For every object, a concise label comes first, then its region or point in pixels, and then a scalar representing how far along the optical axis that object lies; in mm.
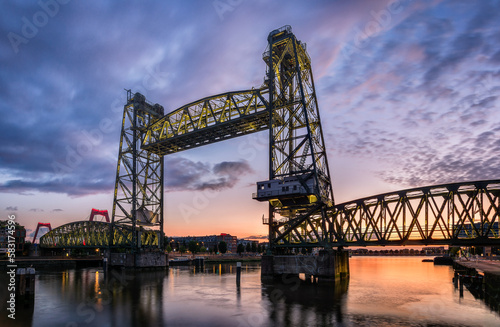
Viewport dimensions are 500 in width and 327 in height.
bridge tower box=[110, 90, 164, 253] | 57000
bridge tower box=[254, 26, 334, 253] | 37719
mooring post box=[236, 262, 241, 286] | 36281
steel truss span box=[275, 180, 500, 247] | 31203
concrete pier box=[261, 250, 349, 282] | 35781
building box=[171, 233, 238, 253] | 175875
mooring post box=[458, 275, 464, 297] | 29631
